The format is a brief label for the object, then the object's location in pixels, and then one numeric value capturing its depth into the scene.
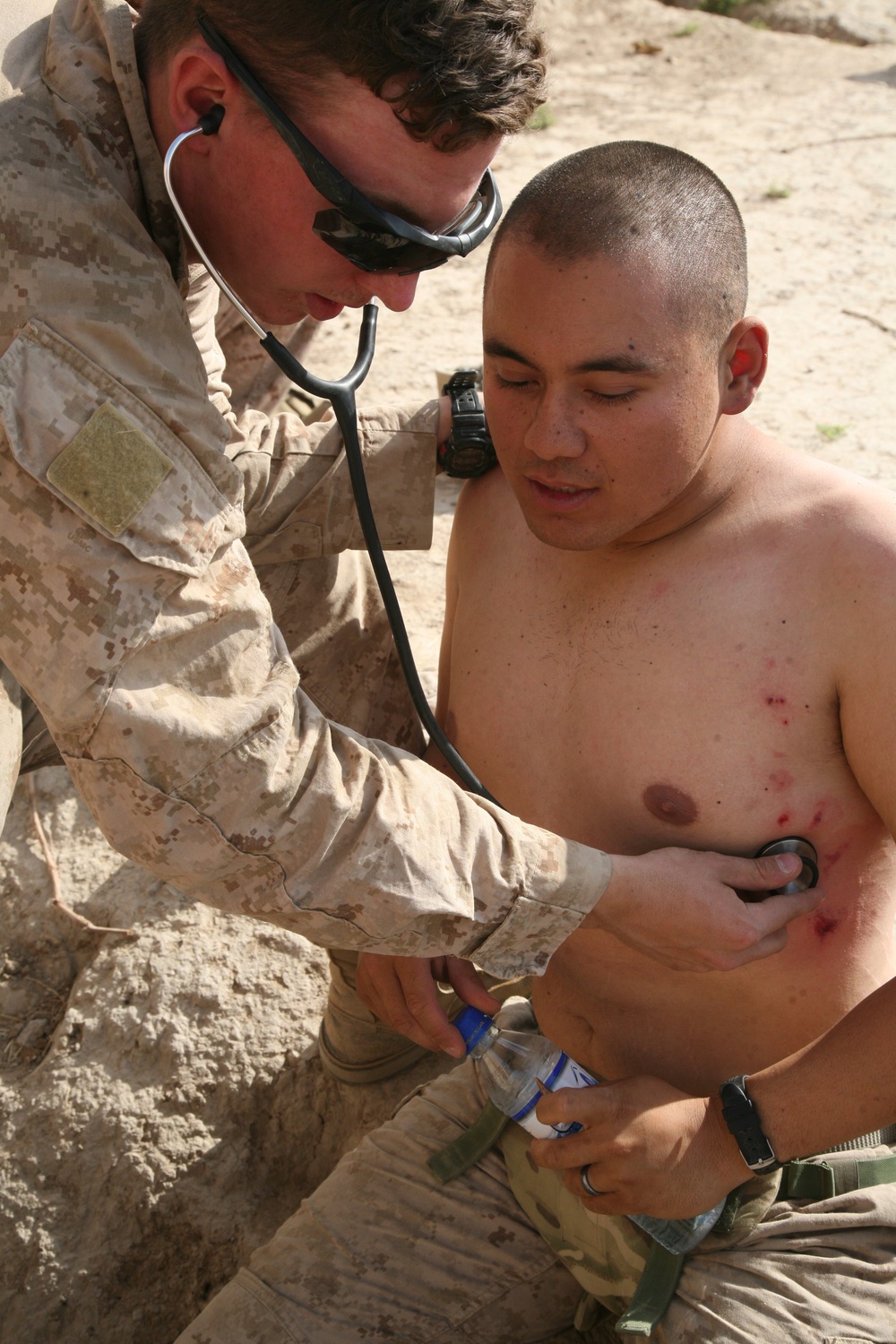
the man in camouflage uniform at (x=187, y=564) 1.55
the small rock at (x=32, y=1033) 2.87
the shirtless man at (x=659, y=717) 1.80
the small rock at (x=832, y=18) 8.16
